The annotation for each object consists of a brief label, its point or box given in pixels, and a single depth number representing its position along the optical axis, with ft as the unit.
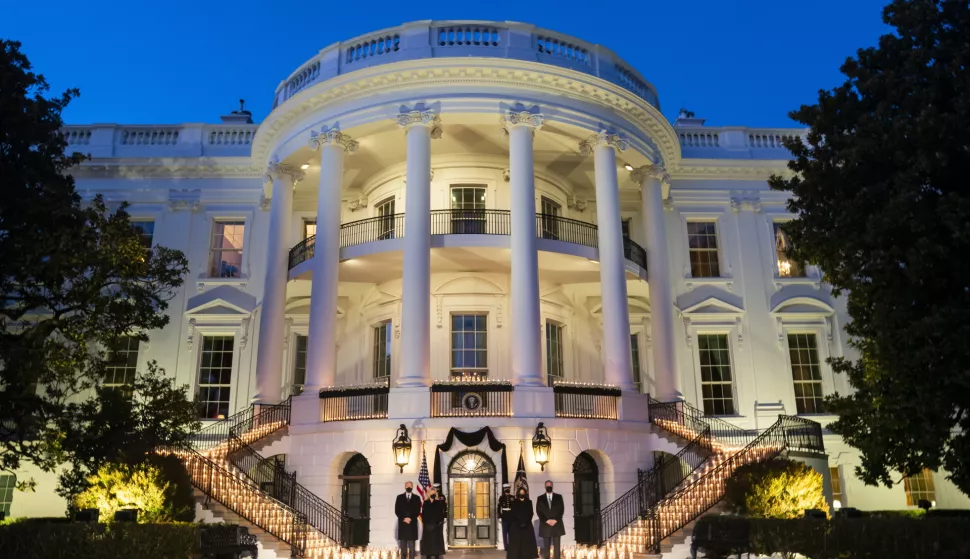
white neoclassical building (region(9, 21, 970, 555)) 59.82
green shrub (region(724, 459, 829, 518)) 53.26
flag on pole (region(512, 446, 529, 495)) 50.57
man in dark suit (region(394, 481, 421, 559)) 48.70
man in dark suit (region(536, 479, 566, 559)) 48.11
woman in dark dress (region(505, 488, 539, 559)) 44.39
